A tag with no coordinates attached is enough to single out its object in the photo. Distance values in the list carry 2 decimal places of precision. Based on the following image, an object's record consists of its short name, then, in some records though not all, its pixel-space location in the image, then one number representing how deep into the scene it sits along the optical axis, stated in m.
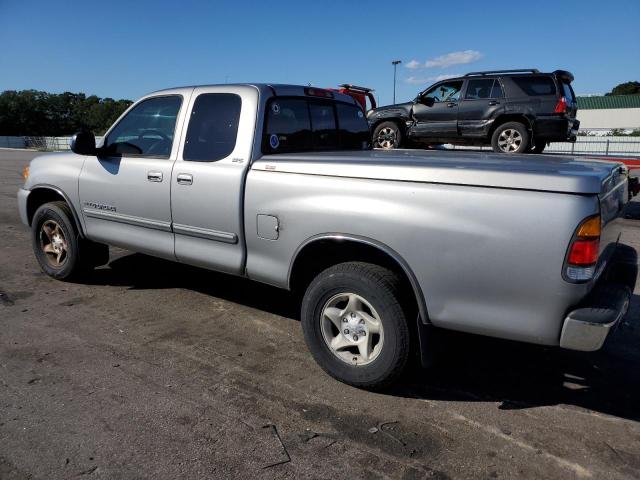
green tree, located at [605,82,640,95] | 94.90
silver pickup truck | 2.51
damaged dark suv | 9.91
